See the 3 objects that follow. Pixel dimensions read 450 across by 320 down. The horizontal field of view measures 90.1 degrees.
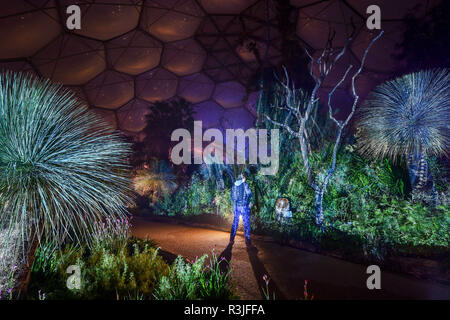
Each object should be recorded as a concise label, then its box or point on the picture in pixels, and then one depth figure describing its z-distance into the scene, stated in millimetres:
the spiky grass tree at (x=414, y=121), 5570
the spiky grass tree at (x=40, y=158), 2457
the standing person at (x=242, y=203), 5473
